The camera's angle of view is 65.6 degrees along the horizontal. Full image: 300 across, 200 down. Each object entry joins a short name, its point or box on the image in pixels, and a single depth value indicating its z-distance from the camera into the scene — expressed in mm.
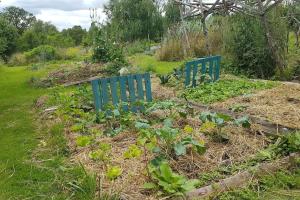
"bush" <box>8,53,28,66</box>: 14384
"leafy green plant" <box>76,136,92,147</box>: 2200
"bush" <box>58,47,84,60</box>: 13680
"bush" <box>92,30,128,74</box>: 7603
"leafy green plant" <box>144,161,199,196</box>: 1746
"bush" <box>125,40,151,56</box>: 12486
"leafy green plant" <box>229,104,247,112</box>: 3203
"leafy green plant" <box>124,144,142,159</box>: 2067
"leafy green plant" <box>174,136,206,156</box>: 2067
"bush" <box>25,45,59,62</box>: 13367
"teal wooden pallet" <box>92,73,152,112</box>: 3326
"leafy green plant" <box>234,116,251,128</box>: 2518
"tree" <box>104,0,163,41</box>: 17374
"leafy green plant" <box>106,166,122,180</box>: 1930
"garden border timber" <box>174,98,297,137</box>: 2570
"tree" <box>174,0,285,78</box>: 5127
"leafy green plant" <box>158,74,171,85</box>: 5056
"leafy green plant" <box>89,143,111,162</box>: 2039
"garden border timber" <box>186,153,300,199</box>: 1778
